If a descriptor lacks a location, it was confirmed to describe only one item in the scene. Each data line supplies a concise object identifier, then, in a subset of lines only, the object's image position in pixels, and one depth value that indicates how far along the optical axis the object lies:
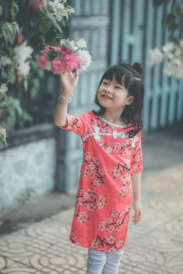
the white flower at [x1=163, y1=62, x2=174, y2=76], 3.04
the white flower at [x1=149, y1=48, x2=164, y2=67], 3.17
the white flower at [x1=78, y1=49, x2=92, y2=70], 2.26
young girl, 2.65
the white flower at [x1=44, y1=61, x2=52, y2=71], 2.30
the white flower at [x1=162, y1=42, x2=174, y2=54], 3.06
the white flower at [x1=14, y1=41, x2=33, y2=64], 3.08
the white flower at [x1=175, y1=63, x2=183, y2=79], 2.96
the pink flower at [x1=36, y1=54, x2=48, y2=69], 2.31
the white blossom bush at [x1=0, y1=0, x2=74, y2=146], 2.51
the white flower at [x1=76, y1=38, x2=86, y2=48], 2.31
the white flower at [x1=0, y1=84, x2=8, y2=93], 2.71
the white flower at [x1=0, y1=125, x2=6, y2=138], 2.61
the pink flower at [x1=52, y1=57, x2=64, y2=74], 2.22
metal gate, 6.06
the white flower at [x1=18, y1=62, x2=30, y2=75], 3.07
